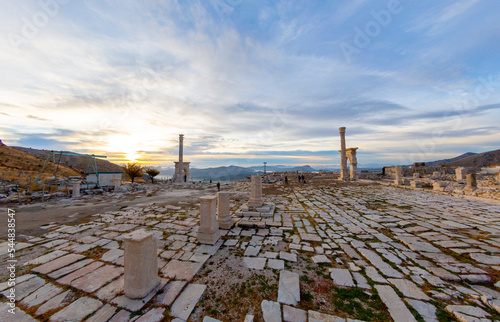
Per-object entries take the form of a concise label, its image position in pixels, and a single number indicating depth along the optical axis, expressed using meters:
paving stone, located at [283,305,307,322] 2.55
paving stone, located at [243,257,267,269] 3.85
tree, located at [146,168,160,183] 21.93
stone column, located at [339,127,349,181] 21.72
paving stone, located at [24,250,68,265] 3.96
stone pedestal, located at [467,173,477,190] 10.78
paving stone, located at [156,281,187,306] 2.90
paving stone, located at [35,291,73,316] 2.69
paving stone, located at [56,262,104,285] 3.35
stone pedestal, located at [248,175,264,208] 8.20
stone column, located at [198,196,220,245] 5.00
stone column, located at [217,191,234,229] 6.08
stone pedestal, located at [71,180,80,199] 11.55
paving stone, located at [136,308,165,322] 2.54
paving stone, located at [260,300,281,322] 2.56
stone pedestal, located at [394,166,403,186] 15.88
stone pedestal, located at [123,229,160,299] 2.93
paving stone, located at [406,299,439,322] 2.52
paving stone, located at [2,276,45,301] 3.00
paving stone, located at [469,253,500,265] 3.81
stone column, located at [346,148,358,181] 21.84
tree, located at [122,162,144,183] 19.69
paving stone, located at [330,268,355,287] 3.30
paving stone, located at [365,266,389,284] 3.33
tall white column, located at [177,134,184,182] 23.02
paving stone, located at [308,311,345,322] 2.52
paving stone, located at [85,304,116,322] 2.54
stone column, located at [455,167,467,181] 15.28
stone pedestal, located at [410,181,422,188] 14.12
